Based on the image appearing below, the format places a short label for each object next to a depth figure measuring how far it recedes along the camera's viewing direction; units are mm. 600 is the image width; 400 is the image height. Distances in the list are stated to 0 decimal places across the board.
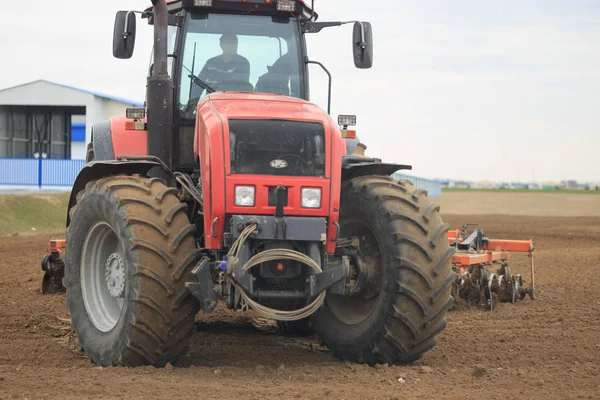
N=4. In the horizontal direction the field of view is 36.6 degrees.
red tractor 7086
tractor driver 8875
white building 39438
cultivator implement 11727
